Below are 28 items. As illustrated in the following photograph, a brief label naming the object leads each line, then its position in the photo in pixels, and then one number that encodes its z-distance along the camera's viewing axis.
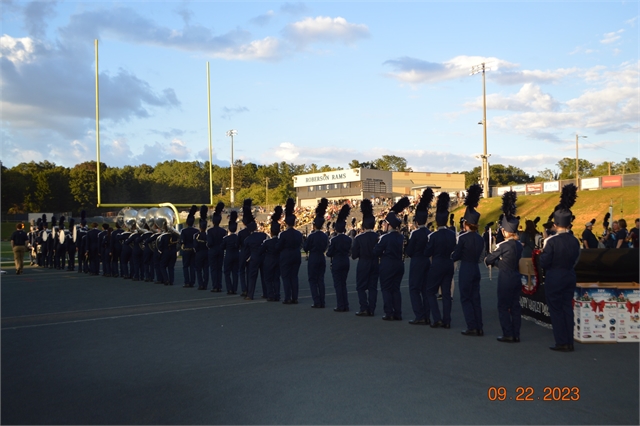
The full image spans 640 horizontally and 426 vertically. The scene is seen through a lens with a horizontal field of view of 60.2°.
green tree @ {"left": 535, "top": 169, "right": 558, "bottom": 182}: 103.50
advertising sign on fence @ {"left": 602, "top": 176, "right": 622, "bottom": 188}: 53.13
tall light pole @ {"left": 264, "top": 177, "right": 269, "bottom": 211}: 73.07
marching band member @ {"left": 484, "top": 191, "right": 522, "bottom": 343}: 8.30
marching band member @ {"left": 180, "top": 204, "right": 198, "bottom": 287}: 15.89
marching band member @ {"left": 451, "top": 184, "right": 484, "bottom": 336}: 8.81
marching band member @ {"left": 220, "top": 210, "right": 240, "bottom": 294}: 14.43
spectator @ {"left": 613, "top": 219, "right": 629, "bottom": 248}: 15.57
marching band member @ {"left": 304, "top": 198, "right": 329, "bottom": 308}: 12.06
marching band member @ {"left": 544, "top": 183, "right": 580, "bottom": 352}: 7.69
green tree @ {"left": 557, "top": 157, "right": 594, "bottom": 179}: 96.19
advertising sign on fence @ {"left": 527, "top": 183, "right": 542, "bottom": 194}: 57.75
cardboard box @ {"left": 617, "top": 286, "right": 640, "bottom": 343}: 8.36
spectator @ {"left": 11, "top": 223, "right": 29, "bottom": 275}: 21.09
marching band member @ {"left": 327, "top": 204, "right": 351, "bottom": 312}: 11.55
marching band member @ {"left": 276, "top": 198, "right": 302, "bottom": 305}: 12.69
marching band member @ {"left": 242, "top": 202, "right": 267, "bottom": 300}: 13.40
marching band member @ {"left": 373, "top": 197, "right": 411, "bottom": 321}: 10.45
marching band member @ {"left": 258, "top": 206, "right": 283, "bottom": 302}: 13.07
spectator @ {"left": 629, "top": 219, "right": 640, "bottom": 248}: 16.39
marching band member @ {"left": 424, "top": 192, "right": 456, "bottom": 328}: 9.55
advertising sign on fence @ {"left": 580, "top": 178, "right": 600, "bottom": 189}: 55.16
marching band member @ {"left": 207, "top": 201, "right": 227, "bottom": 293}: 14.96
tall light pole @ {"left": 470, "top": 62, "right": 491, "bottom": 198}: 52.28
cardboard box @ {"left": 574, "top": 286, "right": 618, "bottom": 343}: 8.30
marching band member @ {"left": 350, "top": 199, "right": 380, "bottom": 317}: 10.97
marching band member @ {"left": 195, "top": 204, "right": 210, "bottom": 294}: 15.50
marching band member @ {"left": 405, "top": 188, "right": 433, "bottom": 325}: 9.97
